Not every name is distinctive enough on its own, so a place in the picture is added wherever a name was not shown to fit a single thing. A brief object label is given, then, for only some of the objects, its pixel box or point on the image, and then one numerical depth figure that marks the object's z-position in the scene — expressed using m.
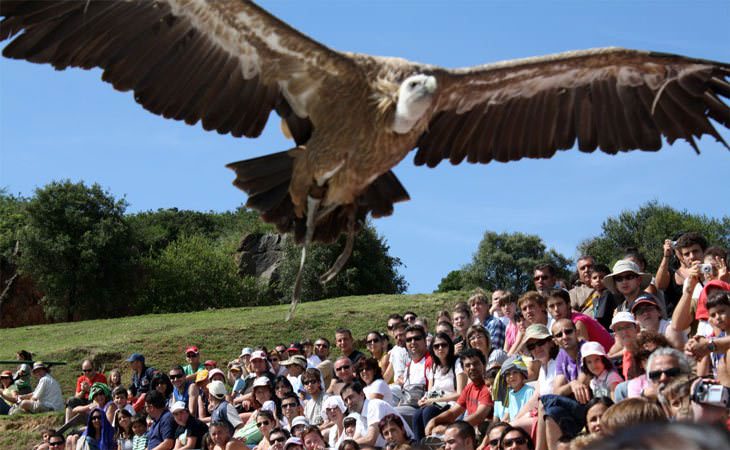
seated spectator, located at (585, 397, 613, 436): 4.70
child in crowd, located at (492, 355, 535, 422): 6.33
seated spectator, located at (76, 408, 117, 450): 10.91
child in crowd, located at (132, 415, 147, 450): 10.37
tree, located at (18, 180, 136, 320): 39.16
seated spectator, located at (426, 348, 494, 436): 6.93
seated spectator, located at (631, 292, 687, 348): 5.94
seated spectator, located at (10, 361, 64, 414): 14.81
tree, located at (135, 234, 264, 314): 42.09
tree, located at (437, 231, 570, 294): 42.97
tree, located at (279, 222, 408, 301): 32.25
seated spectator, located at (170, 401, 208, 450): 9.42
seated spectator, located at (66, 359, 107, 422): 13.33
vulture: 5.01
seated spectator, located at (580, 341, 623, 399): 5.47
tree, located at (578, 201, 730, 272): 40.34
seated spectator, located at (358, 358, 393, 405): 7.49
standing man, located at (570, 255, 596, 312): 7.52
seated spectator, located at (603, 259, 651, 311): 6.62
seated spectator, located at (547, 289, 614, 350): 6.34
